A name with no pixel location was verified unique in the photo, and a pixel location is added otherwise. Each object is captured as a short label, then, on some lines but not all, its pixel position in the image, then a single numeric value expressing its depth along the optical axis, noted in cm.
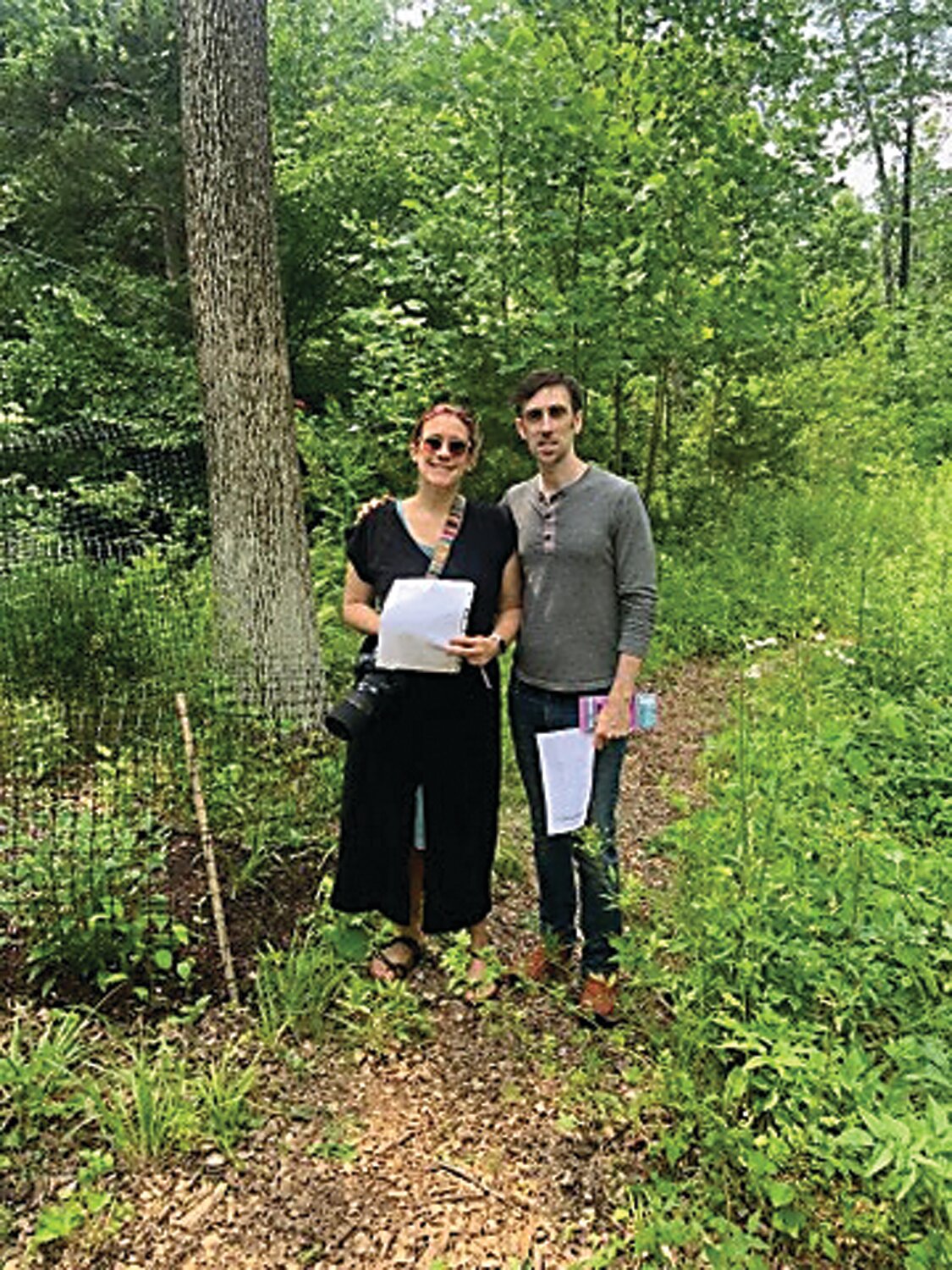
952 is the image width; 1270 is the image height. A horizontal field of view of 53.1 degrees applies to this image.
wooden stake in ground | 264
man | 243
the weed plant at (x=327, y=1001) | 258
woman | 251
